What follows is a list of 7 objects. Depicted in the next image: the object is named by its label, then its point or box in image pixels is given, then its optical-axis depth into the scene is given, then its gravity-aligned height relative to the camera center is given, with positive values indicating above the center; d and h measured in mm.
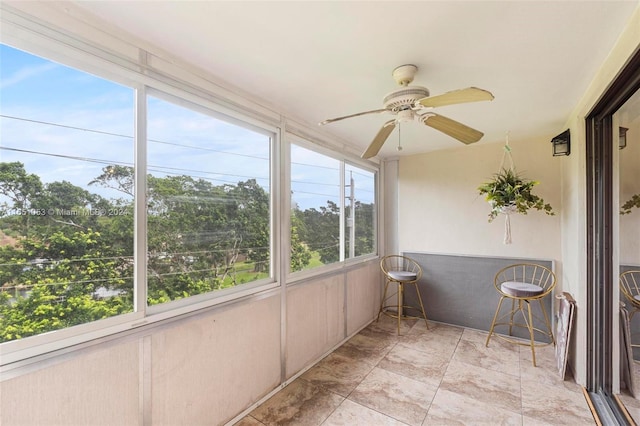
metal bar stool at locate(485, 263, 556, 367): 3020 -822
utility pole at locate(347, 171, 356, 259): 3641 -72
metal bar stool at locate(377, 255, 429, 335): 4015 -840
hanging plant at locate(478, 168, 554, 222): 2871 +197
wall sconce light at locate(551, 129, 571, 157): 2682 +692
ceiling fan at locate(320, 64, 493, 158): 1404 +607
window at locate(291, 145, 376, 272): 2746 +55
